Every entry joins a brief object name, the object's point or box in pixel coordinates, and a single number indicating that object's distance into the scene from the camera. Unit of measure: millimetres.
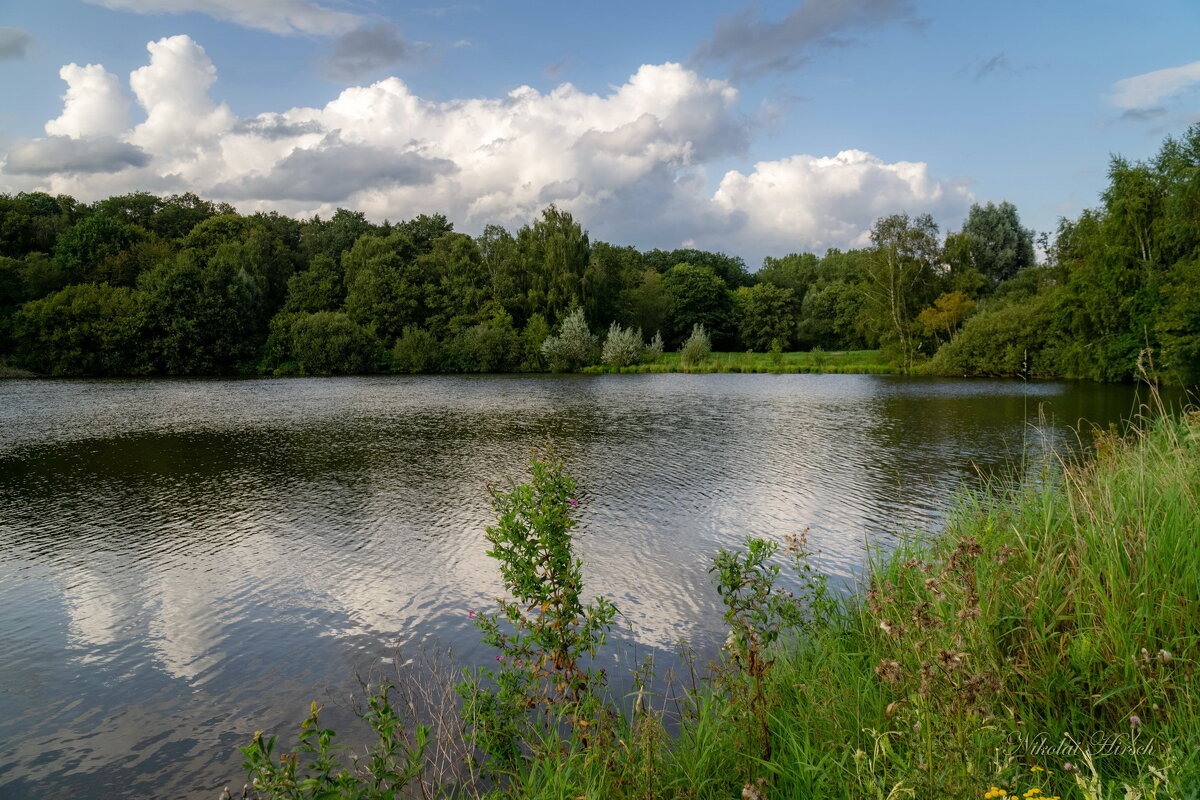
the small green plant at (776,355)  61419
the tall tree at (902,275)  58219
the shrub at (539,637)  4789
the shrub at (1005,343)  46469
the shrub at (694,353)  60875
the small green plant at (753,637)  4227
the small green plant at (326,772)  2697
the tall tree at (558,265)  69250
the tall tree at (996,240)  68625
